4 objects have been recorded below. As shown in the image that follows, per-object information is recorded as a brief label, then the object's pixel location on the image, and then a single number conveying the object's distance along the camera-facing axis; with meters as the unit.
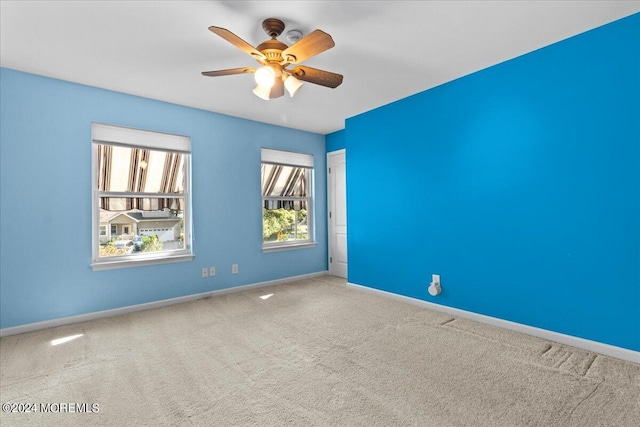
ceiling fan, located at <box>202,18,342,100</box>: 2.00
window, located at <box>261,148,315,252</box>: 4.88
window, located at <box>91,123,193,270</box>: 3.47
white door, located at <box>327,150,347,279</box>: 5.29
